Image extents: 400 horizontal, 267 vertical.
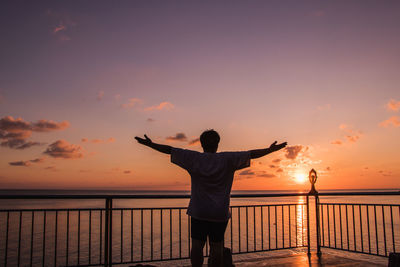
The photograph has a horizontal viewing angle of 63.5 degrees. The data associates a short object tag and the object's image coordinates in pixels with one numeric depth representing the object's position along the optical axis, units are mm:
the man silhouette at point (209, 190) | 2953
